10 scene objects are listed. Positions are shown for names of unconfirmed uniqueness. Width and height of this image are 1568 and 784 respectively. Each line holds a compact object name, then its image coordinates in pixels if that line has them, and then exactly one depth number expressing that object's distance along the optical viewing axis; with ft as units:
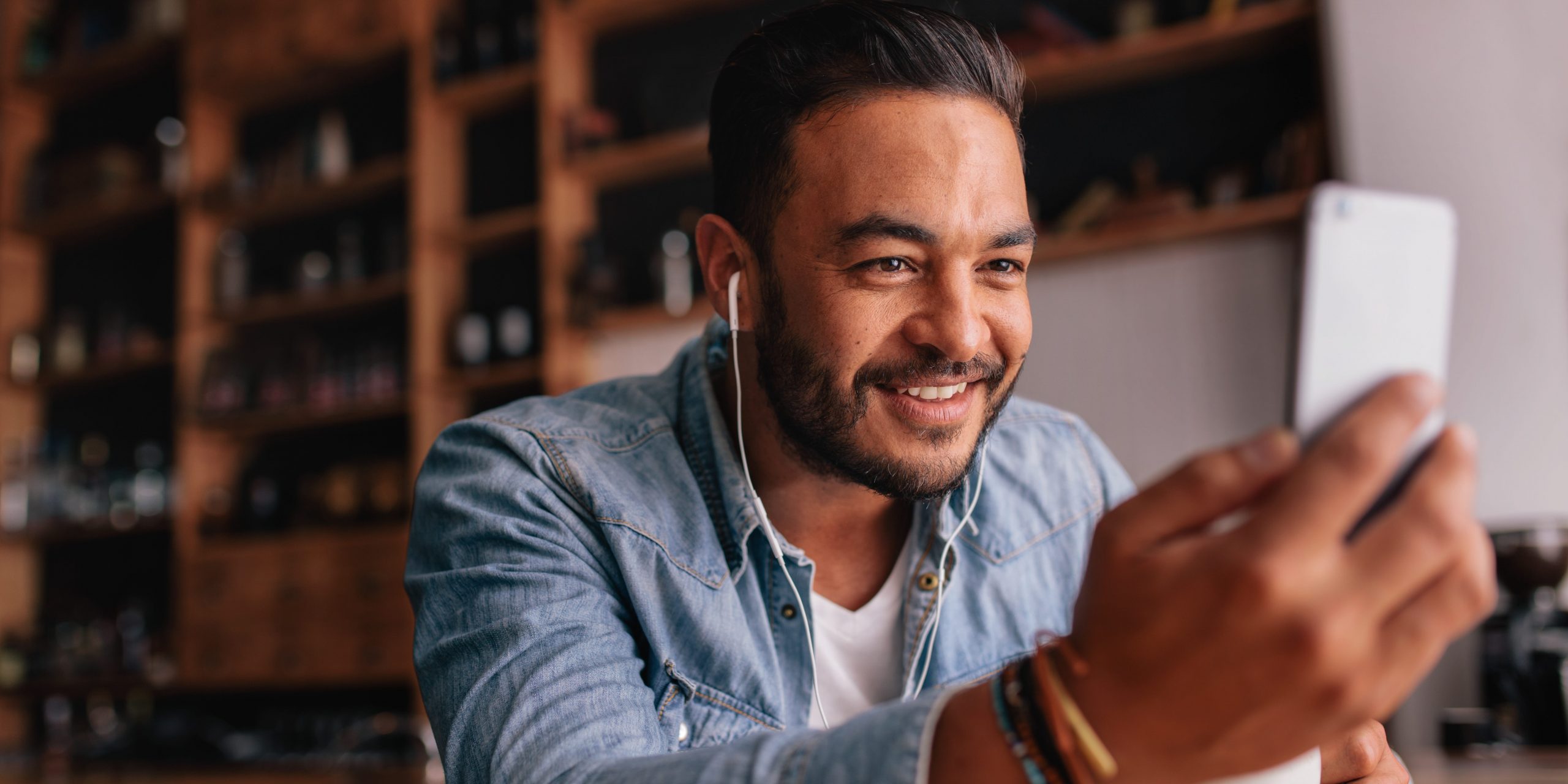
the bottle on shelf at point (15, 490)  15.03
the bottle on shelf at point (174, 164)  14.49
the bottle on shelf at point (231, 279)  14.11
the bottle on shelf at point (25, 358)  15.48
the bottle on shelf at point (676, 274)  11.53
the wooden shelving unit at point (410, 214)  11.60
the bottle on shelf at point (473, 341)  12.44
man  1.65
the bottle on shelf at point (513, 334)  12.35
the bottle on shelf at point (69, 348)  15.33
